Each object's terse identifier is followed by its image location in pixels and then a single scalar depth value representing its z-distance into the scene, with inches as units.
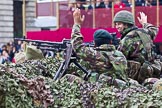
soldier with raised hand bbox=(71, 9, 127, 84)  461.5
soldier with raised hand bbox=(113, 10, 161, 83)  519.3
